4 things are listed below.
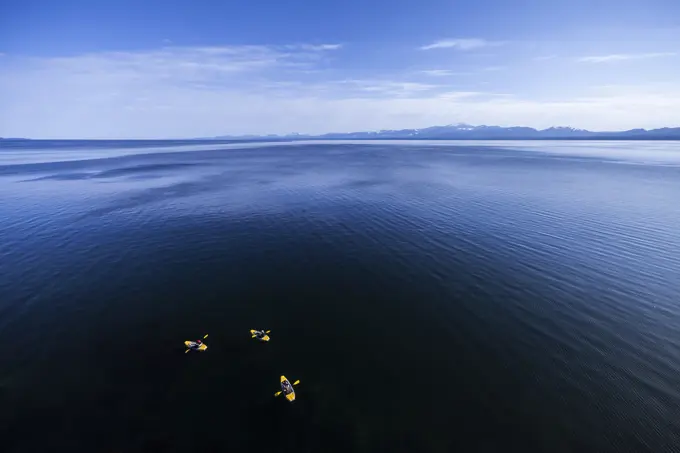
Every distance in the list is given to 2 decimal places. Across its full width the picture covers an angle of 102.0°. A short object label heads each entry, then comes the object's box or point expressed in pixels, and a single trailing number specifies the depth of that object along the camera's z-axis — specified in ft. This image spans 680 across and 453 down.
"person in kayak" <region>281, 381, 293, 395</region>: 67.04
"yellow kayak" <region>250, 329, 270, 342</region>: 84.23
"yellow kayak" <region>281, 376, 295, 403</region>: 66.33
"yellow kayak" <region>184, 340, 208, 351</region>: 79.55
